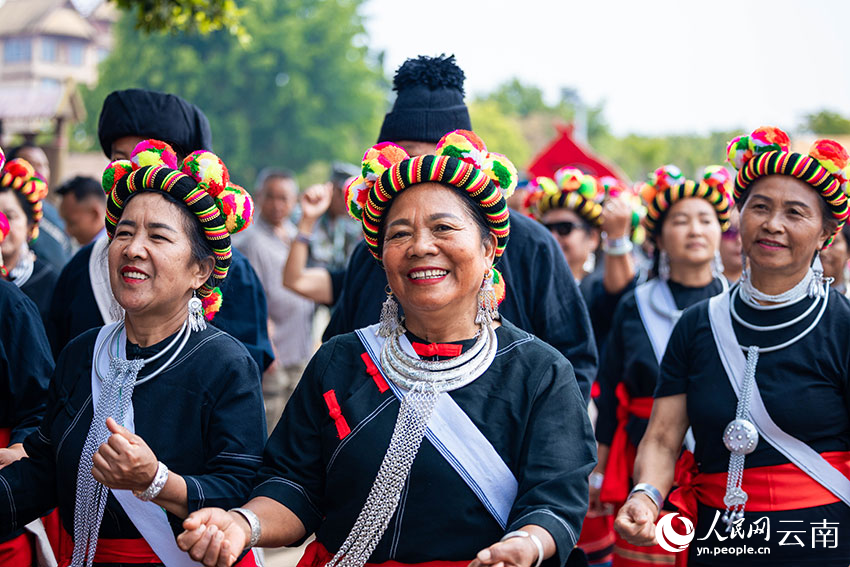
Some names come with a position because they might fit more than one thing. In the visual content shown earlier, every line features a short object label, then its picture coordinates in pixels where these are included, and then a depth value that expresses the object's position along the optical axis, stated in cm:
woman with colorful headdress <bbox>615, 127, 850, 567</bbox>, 321
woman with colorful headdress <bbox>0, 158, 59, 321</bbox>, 505
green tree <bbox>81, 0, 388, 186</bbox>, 3938
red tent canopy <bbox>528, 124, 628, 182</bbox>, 1191
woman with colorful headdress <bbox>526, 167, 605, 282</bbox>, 617
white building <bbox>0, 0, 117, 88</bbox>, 6631
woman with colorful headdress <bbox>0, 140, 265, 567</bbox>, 282
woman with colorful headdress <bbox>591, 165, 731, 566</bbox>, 506
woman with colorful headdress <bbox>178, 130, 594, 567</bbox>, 252
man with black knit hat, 382
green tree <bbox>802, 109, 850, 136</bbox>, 4294
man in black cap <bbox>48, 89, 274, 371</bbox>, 391
